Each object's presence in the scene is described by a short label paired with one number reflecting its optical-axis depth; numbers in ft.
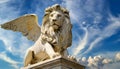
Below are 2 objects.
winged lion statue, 28.02
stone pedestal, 25.58
